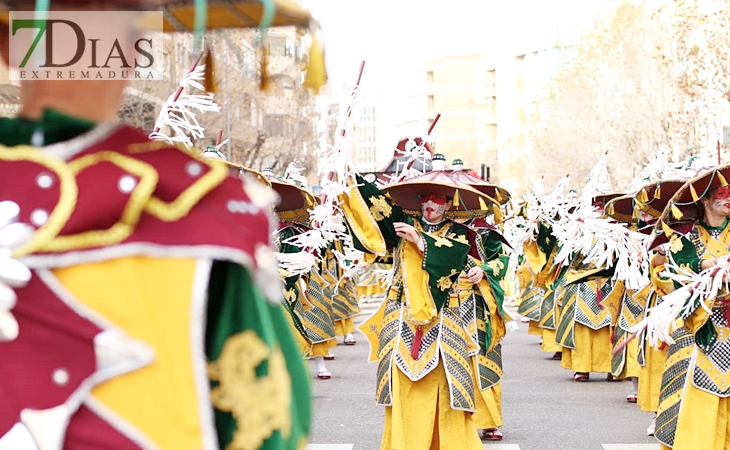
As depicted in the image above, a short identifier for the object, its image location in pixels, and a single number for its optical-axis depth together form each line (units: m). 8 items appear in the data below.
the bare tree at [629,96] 33.97
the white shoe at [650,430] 9.70
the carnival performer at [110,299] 2.06
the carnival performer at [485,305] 8.61
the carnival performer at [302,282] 7.79
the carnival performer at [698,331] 7.02
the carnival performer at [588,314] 12.98
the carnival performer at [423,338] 7.79
